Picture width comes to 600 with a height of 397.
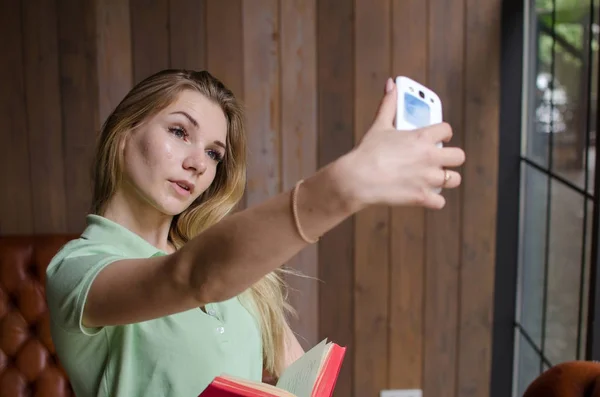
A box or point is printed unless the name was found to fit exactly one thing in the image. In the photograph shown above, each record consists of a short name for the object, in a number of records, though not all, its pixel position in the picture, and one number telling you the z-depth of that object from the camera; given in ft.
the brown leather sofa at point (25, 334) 7.41
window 6.58
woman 2.34
